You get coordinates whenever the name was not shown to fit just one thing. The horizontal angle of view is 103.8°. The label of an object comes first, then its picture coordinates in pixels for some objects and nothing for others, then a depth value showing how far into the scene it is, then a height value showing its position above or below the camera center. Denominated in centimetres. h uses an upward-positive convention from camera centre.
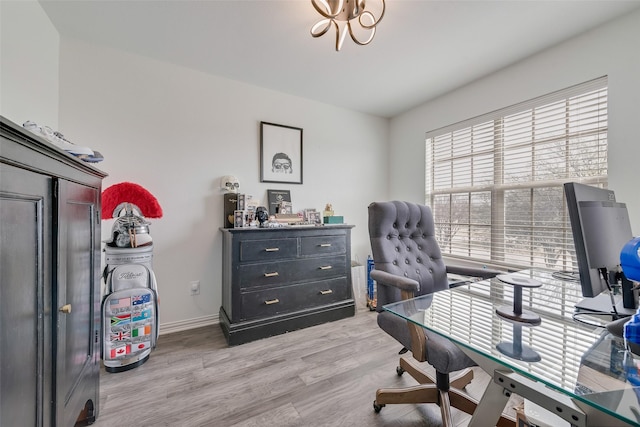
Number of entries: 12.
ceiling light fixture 154 +130
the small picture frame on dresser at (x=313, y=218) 293 -6
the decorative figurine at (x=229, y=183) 255 +30
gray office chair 114 -44
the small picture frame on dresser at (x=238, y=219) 243 -6
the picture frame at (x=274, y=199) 282 +16
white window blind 200 +37
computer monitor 86 -8
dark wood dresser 221 -64
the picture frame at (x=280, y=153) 279 +68
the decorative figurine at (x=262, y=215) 253 -2
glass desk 61 -43
